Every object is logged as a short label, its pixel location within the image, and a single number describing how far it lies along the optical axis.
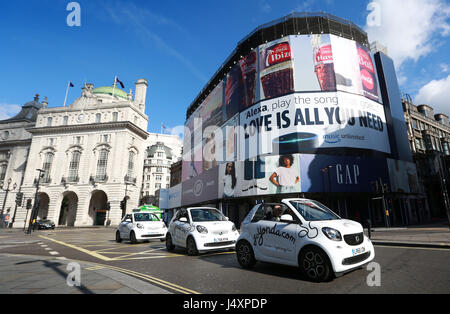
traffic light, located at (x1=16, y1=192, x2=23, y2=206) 27.80
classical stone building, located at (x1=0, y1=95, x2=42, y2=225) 53.00
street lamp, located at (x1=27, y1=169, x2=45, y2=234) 26.22
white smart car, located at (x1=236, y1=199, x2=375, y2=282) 4.18
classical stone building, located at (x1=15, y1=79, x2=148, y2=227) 45.44
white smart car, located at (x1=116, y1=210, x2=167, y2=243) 11.89
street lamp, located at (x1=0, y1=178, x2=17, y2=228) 46.53
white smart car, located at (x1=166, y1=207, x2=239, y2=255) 7.61
